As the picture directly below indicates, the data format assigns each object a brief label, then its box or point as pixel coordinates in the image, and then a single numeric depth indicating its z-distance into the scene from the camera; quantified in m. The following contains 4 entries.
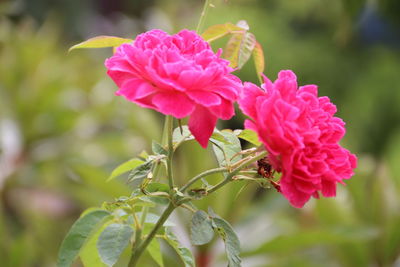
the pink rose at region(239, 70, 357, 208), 0.82
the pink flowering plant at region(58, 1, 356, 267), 0.82
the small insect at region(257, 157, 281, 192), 0.86
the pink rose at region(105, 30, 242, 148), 0.82
